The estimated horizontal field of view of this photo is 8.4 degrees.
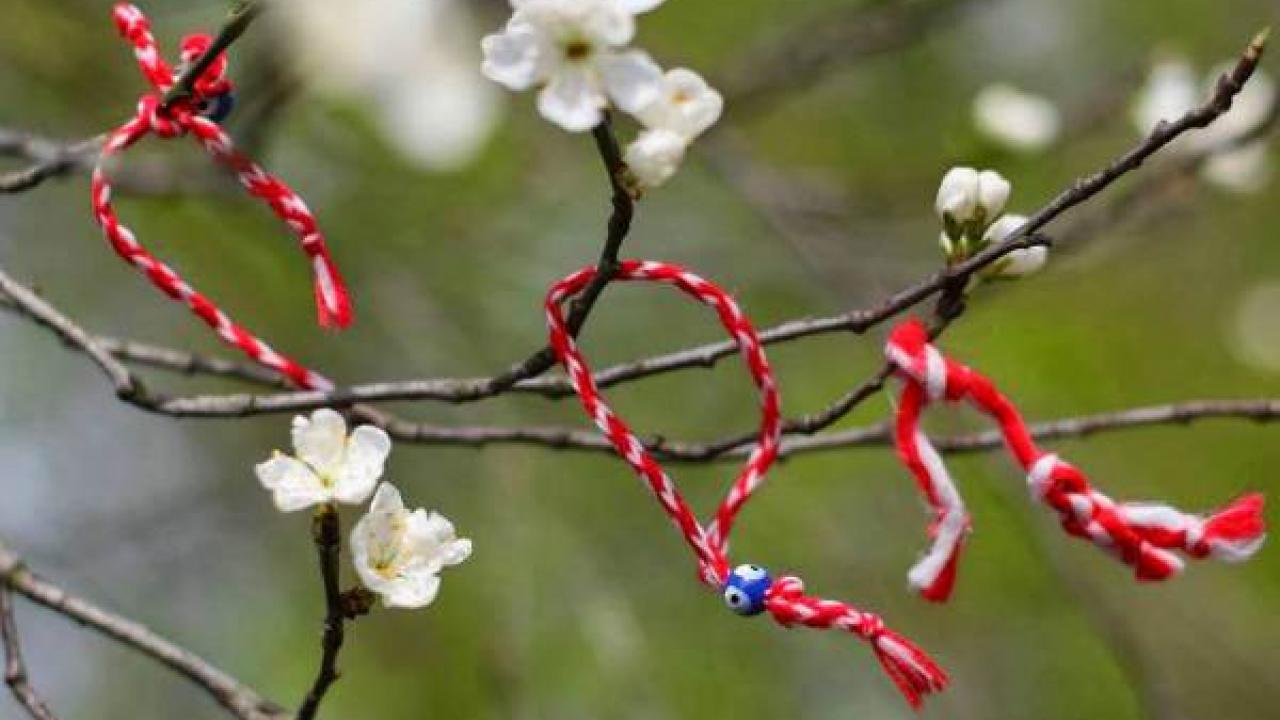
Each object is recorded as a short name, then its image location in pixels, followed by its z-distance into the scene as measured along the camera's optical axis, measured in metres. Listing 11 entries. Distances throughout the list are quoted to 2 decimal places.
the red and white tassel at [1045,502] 1.40
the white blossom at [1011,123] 1.66
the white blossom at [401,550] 1.41
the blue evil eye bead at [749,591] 1.40
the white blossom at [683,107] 1.39
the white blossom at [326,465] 1.40
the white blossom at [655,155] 1.38
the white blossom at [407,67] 1.67
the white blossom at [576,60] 1.37
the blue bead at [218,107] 1.45
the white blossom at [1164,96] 1.73
